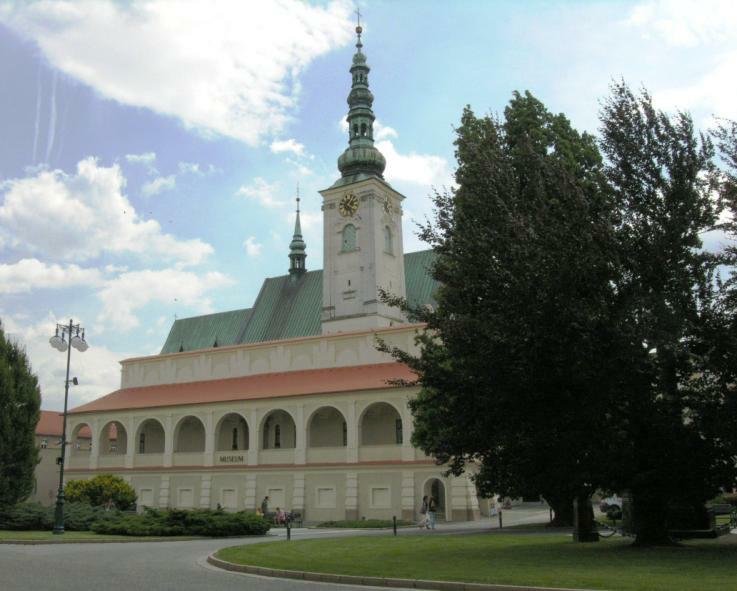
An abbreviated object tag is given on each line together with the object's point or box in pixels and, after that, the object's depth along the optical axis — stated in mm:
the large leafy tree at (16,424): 38000
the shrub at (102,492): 50562
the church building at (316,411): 50062
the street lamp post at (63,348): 30172
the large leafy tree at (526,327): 19438
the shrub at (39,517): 32125
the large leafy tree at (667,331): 19953
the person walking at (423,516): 40347
